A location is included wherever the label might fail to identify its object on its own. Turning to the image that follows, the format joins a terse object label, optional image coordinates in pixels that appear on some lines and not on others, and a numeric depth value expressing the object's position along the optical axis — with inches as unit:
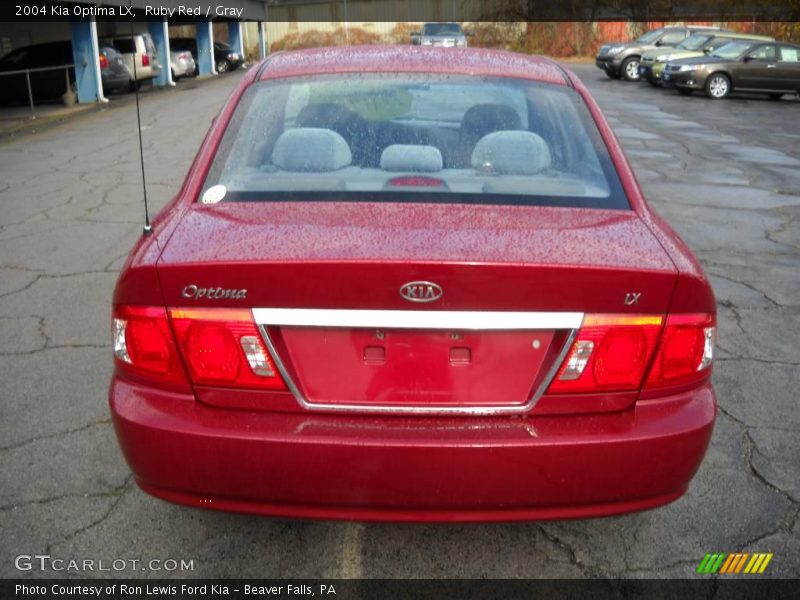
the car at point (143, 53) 903.7
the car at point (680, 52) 994.7
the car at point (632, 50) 1141.7
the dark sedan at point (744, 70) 880.9
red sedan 86.7
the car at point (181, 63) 1148.5
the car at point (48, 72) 832.3
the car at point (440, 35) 1328.7
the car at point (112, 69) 852.6
